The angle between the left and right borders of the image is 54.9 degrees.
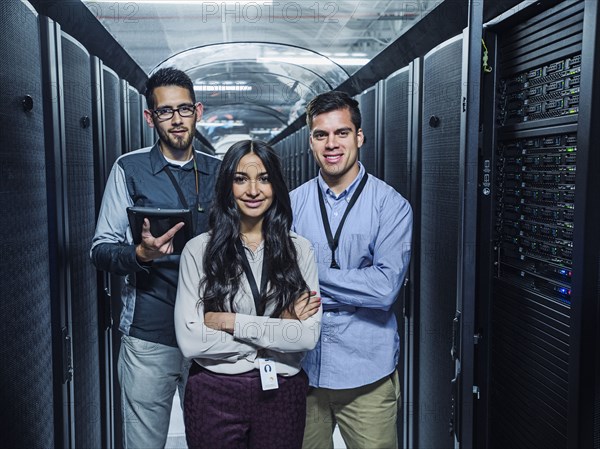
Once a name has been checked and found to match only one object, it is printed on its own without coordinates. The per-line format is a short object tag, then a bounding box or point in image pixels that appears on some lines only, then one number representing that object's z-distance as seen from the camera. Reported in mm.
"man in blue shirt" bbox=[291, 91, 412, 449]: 2279
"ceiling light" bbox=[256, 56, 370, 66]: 3656
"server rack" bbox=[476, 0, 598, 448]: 1729
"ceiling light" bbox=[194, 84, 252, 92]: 4012
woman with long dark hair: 1963
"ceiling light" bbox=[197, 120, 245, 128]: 8448
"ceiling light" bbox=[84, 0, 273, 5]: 3195
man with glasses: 2303
